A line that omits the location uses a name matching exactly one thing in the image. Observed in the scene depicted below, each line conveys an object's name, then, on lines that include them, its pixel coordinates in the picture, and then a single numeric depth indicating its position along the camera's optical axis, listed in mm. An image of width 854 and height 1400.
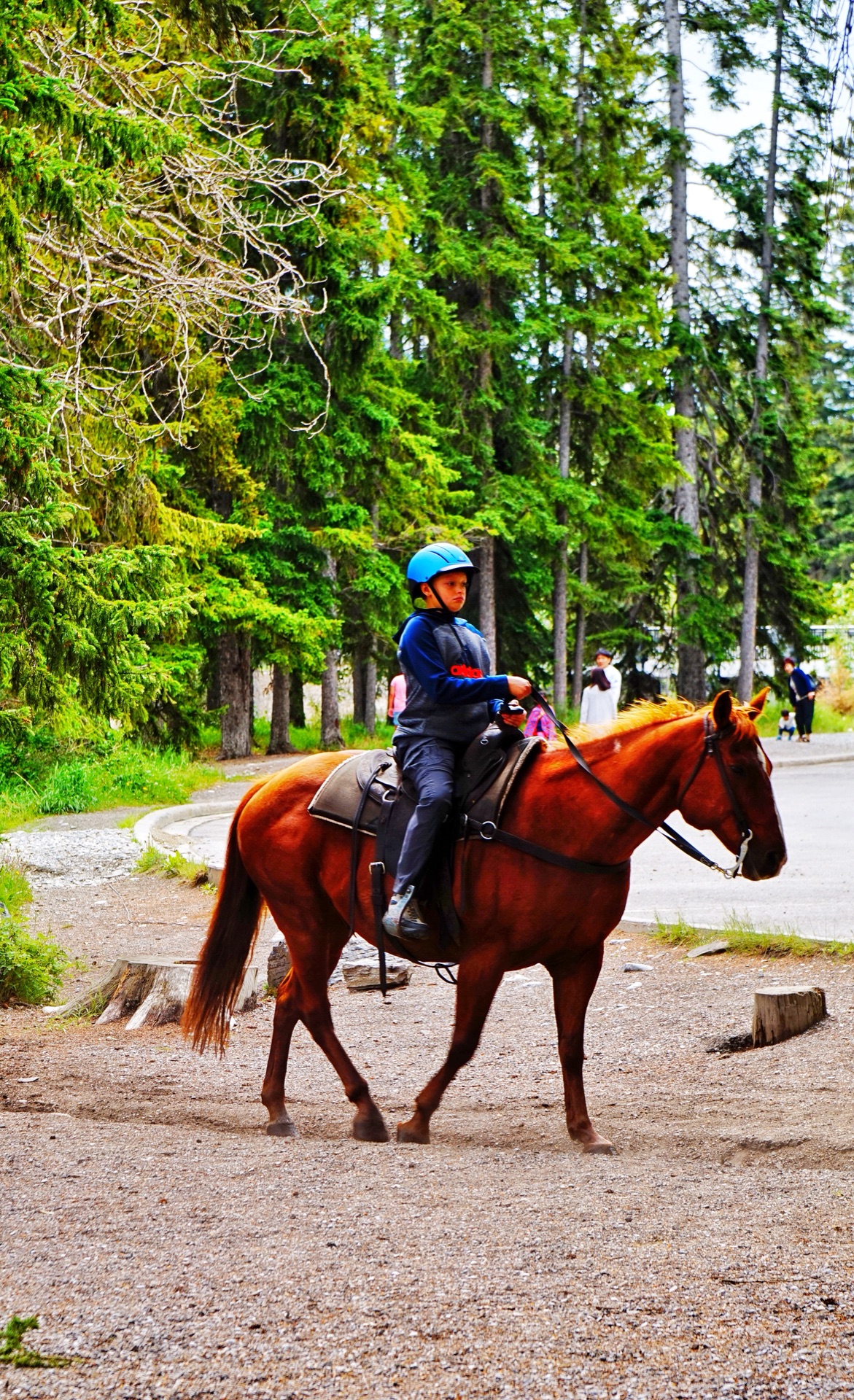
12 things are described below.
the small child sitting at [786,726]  68125
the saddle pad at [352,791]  13008
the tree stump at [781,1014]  15703
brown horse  11656
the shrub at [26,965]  19187
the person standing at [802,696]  64750
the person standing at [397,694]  37031
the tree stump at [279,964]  19328
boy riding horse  12125
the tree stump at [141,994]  18125
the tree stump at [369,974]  20203
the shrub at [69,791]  39969
